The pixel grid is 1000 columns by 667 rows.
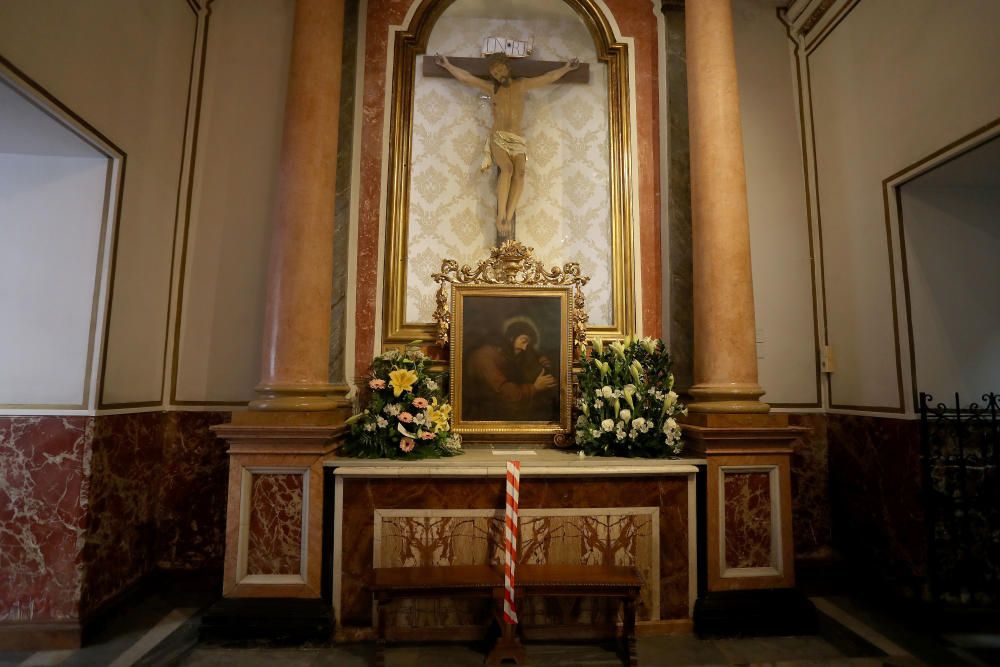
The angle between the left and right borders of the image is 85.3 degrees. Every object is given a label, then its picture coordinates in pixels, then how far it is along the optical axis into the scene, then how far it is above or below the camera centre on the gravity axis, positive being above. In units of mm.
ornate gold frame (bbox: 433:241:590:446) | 4277 +808
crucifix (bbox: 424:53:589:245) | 4637 +2668
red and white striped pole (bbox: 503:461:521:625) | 2953 -776
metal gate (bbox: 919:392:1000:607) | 3438 -641
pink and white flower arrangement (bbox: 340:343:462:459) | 3703 -149
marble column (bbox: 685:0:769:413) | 3898 +1291
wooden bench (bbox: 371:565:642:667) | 2939 -1027
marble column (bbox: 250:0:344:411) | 3779 +1217
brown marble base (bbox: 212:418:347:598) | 3344 -701
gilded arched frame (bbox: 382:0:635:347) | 4555 +2009
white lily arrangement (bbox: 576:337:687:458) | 3746 -15
